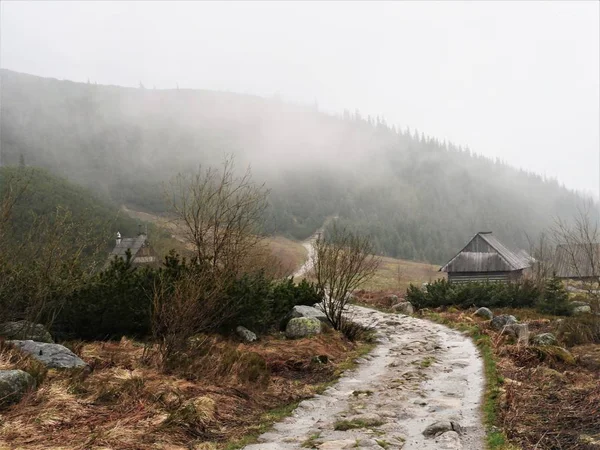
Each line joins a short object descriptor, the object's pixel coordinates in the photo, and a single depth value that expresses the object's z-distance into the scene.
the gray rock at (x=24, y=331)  9.56
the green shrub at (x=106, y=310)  11.65
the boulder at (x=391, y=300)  29.94
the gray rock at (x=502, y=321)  16.85
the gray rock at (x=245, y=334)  13.26
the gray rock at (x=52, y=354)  8.06
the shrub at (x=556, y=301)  22.84
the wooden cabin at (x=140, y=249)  28.96
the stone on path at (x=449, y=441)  5.94
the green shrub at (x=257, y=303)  13.66
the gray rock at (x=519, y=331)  13.15
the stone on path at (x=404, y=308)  25.47
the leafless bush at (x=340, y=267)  15.12
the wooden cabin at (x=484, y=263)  38.00
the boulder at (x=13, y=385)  6.22
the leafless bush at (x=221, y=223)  14.98
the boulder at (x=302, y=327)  14.09
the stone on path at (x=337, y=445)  5.91
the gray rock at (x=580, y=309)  21.85
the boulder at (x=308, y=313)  15.87
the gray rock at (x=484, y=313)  21.35
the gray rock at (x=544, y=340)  12.74
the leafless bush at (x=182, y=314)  9.08
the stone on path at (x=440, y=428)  6.49
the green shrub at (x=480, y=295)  26.23
